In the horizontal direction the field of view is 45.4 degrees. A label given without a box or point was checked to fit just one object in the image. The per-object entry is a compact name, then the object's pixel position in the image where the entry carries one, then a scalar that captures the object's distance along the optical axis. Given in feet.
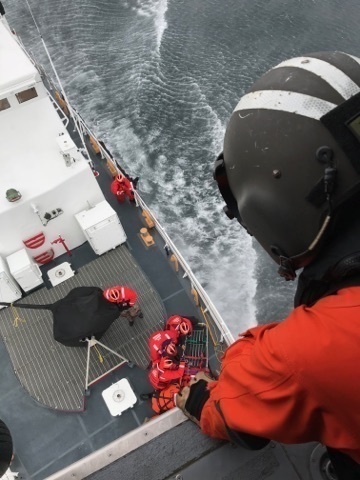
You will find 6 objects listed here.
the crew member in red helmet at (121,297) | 23.34
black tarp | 22.03
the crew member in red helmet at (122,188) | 32.55
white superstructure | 26.12
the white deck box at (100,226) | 27.55
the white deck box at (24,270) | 26.48
